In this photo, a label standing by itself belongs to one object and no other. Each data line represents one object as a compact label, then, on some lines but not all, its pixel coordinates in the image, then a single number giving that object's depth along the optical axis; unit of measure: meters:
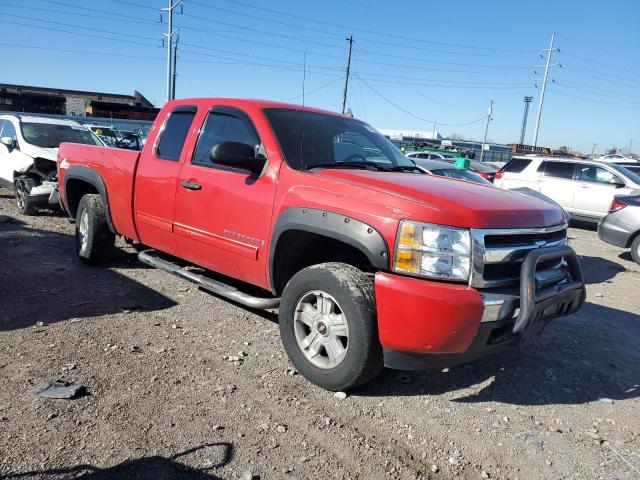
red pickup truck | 2.90
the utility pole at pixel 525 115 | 71.62
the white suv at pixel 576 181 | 11.84
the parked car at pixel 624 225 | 8.62
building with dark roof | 42.19
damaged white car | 8.59
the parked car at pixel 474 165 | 19.77
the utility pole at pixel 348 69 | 38.87
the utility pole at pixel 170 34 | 33.36
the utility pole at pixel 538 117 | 46.19
